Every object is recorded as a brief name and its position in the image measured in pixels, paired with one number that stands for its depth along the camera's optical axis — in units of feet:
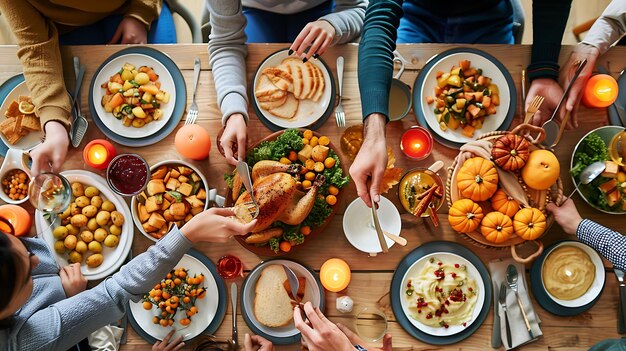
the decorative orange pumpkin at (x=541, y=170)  4.84
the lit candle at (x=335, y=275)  5.23
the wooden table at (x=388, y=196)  5.29
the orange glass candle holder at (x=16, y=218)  5.35
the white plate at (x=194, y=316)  5.38
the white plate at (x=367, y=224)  5.36
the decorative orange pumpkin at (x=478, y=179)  4.94
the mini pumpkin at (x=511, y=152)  4.96
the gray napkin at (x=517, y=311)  5.16
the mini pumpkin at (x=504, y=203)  4.99
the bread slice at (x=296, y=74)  5.54
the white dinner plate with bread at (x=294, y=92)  5.56
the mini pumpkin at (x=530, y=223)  4.85
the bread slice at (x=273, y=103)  5.58
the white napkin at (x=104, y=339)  5.28
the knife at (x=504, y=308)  5.18
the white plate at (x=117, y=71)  5.63
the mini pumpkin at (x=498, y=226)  4.91
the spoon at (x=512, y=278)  5.23
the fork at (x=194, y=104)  5.61
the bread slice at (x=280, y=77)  5.55
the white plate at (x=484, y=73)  5.48
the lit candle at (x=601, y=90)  5.31
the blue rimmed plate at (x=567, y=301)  5.20
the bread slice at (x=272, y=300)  5.27
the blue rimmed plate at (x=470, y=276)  5.23
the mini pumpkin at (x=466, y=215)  4.94
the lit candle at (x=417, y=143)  5.38
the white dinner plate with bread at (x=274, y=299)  5.27
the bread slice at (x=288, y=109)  5.59
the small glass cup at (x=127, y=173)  5.35
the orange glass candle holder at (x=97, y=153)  5.43
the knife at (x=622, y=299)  5.19
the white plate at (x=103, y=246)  5.43
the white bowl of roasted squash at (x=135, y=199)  5.33
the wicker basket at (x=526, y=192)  5.06
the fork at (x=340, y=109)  5.55
